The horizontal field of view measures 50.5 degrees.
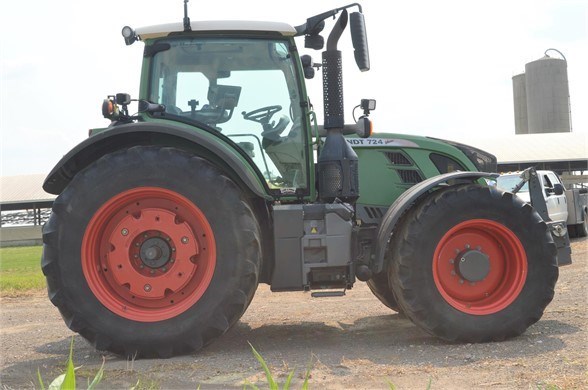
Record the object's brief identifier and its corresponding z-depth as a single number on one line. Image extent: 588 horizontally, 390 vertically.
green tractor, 4.70
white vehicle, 15.36
